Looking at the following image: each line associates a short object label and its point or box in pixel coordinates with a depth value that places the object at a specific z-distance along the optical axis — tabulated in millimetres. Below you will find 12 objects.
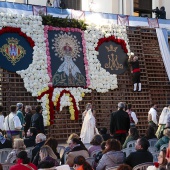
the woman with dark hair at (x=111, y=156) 9242
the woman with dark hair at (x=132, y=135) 12742
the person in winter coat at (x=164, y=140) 11812
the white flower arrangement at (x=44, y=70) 19391
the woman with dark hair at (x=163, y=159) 7905
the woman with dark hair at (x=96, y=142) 11230
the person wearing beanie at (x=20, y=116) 15805
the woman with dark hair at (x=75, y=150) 9805
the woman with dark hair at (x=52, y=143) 10336
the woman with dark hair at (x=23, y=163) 8195
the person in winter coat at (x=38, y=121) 15555
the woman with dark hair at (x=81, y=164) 7617
